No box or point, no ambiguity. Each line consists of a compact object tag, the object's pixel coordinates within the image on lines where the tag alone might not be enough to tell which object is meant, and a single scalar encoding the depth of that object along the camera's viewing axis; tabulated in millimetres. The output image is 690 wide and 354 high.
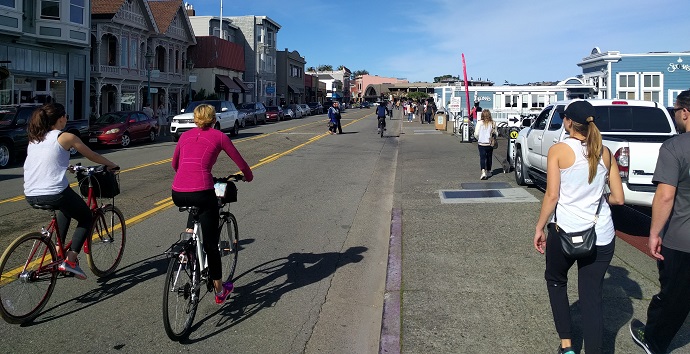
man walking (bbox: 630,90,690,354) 3945
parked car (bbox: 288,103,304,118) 56484
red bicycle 4938
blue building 31688
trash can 32825
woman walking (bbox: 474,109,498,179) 13305
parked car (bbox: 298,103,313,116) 59162
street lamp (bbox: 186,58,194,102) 44681
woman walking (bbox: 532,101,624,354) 3904
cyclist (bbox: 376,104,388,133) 29062
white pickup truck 8109
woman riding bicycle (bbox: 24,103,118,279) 5250
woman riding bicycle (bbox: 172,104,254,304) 4922
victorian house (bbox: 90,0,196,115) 35656
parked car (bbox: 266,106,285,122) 48750
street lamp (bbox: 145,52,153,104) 37200
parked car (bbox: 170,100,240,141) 26938
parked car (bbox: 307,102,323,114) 68938
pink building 152300
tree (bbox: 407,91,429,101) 96319
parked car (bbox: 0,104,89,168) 17219
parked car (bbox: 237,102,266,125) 41625
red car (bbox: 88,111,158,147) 22812
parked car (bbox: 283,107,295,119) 53366
